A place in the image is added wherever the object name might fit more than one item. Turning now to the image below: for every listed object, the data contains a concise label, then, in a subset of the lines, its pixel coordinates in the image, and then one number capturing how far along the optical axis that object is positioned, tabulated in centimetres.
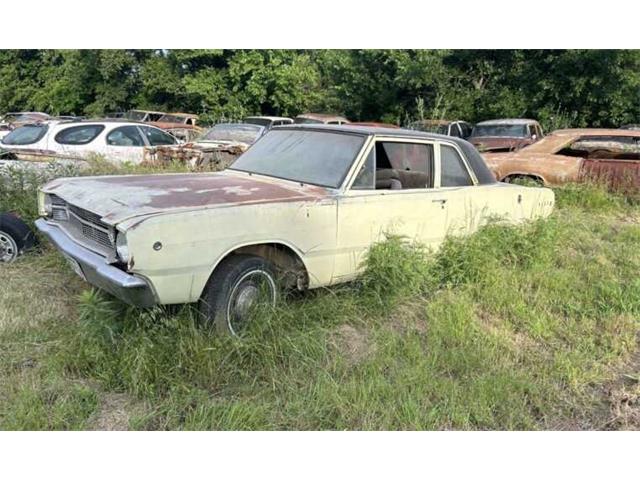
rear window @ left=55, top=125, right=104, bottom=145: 895
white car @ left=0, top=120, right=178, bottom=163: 853
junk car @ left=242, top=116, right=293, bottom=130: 1806
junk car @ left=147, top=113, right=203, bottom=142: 1650
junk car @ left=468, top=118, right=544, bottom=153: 1273
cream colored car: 320
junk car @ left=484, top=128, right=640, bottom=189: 826
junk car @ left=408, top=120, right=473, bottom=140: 1233
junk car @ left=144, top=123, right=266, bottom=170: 912
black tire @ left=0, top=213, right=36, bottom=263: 511
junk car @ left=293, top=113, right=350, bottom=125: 1761
